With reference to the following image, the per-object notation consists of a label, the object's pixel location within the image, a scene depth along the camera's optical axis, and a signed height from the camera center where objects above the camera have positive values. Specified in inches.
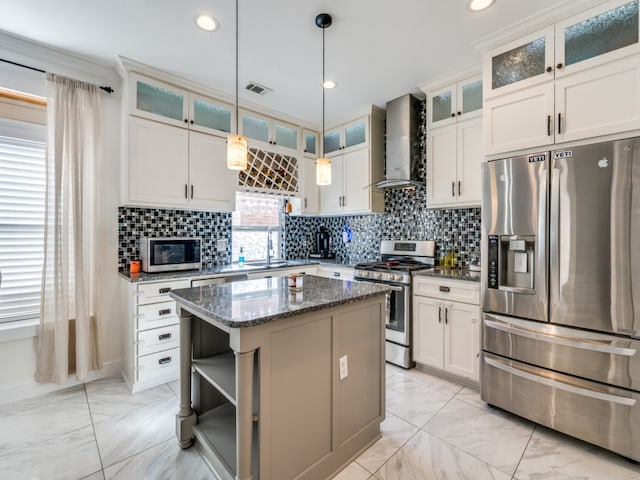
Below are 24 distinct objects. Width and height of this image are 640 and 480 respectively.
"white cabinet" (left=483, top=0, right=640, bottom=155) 68.5 +41.6
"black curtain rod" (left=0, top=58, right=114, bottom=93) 89.8 +54.5
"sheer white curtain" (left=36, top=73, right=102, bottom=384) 94.6 +0.8
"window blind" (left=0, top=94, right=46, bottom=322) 93.0 +10.5
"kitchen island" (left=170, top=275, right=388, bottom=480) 51.0 -28.5
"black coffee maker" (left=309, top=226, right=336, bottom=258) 168.1 -3.3
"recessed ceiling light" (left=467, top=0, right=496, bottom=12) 73.7 +60.1
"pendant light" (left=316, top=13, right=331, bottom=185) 76.6 +19.3
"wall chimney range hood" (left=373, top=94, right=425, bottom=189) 125.6 +42.3
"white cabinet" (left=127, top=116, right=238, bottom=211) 104.0 +27.7
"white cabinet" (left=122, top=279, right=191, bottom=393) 96.3 -32.5
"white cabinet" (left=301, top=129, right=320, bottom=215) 156.3 +36.0
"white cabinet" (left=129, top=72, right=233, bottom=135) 104.3 +51.6
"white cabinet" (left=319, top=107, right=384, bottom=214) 139.4 +37.6
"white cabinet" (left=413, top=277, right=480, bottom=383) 96.5 -29.7
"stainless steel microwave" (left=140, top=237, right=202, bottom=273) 104.9 -5.1
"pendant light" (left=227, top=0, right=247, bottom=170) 65.4 +19.8
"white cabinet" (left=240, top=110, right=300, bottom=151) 134.1 +53.1
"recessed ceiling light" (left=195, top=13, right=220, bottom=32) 79.2 +60.2
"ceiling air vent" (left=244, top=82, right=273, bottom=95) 116.4 +61.7
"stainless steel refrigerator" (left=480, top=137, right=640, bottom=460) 65.0 -12.2
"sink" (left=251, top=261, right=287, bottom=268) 131.8 -11.5
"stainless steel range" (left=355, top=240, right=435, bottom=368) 112.2 -17.2
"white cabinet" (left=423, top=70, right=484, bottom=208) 106.0 +37.3
